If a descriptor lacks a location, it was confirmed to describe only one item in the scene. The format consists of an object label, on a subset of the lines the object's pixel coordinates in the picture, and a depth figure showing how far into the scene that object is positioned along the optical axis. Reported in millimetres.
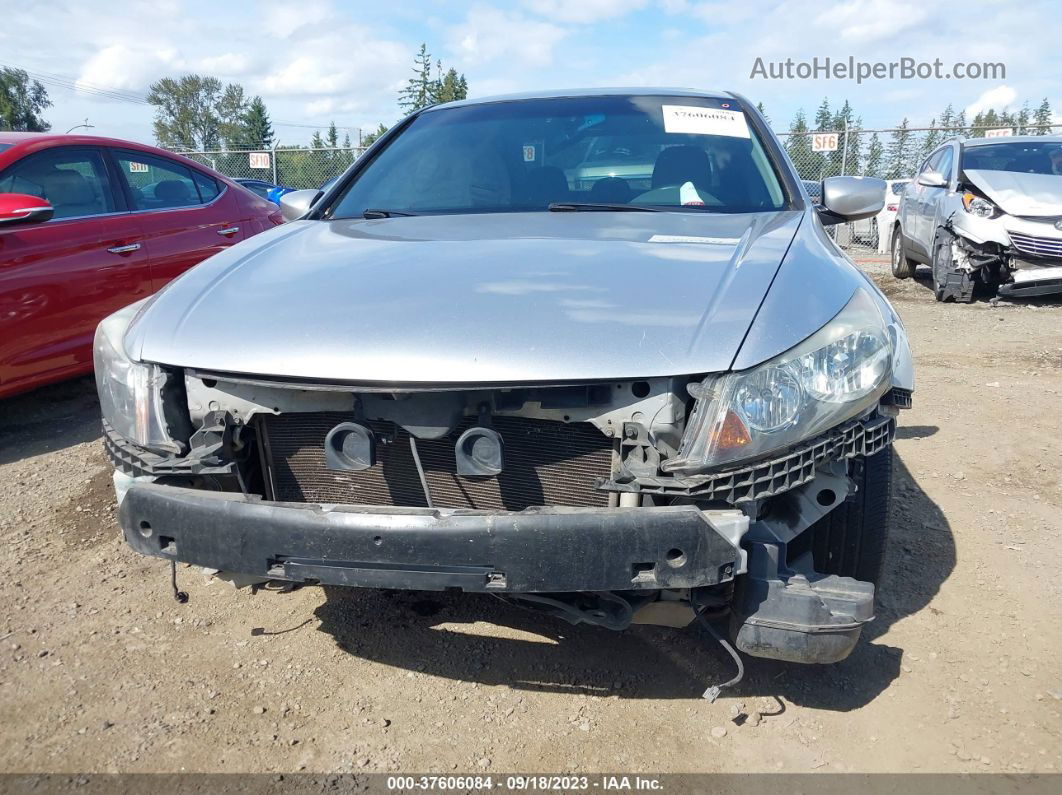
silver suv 7645
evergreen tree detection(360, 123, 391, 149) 18438
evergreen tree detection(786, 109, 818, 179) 16516
